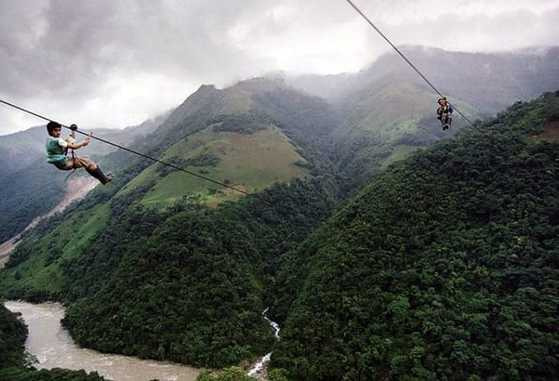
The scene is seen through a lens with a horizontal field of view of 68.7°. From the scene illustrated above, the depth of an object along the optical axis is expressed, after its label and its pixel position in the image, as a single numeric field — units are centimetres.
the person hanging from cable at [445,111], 2305
